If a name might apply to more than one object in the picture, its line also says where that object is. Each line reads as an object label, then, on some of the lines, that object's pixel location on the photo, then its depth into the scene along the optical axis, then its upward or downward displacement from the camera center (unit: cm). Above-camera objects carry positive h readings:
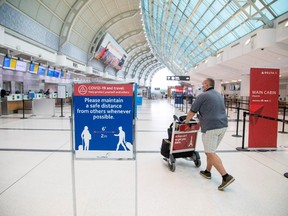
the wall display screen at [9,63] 1200 +179
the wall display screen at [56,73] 1834 +187
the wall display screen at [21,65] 1322 +184
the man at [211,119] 320 -32
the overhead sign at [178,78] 2850 +264
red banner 521 -17
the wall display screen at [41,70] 1579 +187
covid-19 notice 218 -23
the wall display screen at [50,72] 1728 +186
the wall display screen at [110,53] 2620 +606
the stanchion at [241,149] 525 -125
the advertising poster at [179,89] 3114 +111
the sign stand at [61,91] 1163 +22
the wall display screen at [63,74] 2006 +202
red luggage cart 391 -88
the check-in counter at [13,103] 1220 -56
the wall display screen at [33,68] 1464 +185
